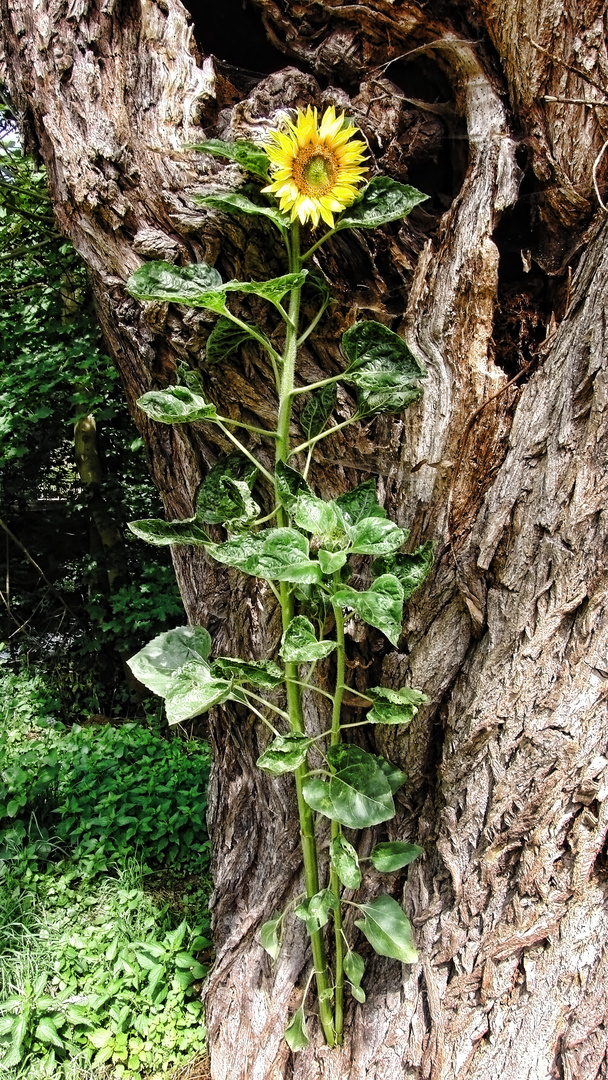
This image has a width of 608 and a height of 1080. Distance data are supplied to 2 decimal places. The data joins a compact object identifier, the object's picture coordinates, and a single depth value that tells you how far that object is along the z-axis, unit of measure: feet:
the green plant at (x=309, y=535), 3.00
